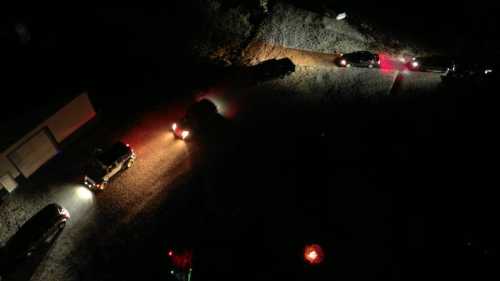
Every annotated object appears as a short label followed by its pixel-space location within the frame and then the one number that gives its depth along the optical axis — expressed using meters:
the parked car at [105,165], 19.64
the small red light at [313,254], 18.06
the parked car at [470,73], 32.56
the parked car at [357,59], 31.31
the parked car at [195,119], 23.22
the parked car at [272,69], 28.23
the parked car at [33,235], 16.42
